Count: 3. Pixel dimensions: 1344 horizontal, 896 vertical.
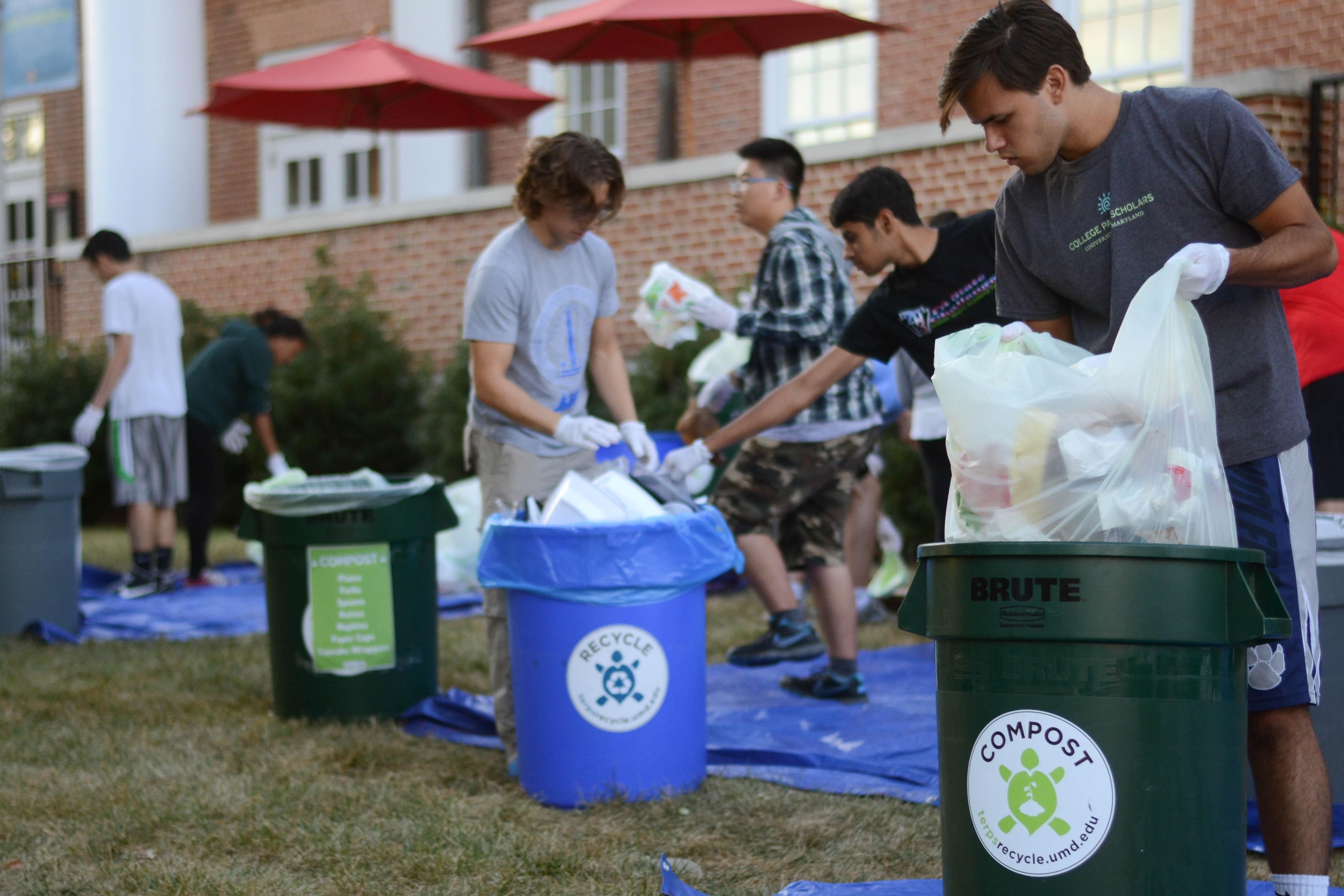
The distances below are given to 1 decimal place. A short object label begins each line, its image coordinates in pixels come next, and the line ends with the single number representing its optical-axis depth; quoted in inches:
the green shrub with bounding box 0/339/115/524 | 454.3
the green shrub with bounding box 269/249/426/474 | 418.6
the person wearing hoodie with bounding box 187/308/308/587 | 314.3
